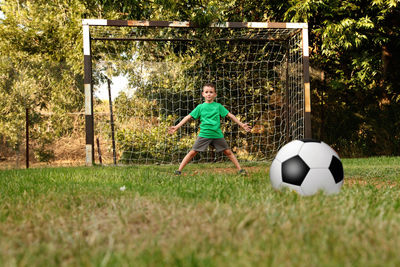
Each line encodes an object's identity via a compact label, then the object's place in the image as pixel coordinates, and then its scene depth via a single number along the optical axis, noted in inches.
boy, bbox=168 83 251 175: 197.9
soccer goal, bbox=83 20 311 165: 328.8
